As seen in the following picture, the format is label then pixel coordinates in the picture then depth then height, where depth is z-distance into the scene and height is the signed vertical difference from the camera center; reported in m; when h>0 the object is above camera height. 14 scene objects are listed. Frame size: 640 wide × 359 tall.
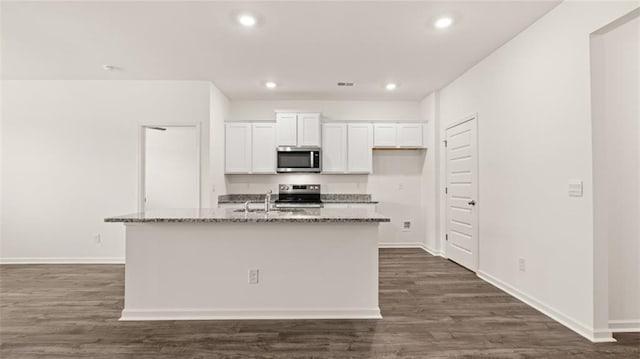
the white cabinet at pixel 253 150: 5.48 +0.56
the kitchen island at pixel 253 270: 2.77 -0.76
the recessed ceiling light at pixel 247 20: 2.88 +1.51
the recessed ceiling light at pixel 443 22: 2.93 +1.51
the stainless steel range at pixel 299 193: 5.73 -0.19
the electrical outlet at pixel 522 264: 3.13 -0.81
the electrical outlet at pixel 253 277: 2.78 -0.83
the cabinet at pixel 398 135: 5.60 +0.84
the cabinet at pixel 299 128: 5.41 +0.93
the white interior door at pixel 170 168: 6.54 +0.30
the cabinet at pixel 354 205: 5.47 -0.39
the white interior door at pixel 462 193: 4.11 -0.14
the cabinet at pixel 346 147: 5.55 +0.62
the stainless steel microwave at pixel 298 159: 5.37 +0.40
